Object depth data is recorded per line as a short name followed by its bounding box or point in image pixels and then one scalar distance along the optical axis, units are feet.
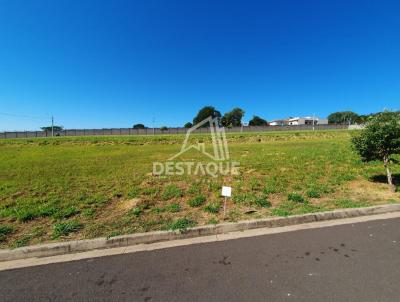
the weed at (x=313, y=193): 18.02
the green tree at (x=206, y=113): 288.92
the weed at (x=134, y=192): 19.25
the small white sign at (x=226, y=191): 14.44
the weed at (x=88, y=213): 15.07
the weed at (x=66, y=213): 14.88
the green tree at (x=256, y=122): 301.98
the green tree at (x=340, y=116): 328.08
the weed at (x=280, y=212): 14.36
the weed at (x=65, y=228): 12.50
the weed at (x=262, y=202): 16.20
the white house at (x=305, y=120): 314.10
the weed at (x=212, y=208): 15.40
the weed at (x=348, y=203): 15.61
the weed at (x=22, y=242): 11.33
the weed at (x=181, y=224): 12.83
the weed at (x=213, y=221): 13.54
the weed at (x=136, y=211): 15.12
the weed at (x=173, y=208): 15.79
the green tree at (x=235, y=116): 291.38
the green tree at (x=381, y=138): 18.85
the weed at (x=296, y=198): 17.08
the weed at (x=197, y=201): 16.82
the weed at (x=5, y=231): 12.13
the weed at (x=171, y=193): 19.08
